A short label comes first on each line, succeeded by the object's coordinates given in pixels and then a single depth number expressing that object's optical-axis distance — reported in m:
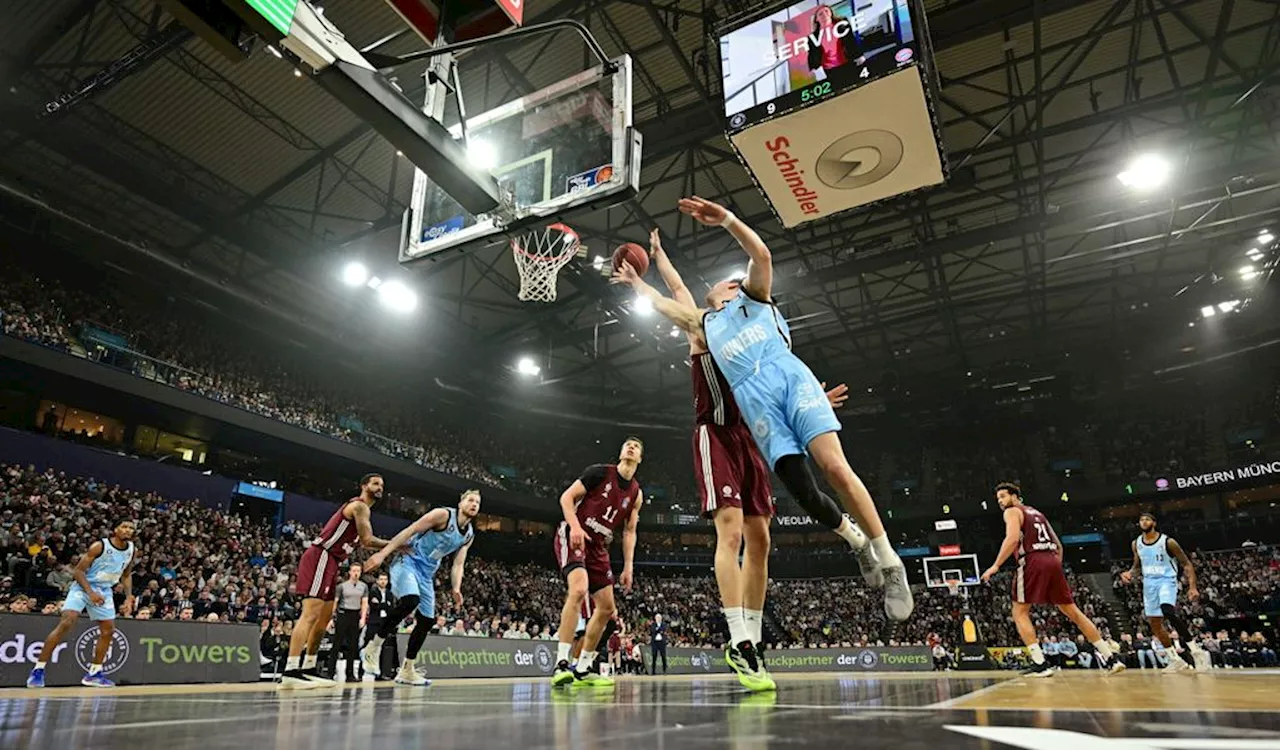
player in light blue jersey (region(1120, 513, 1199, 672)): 8.70
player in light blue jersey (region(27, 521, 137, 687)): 7.62
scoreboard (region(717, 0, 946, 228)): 6.17
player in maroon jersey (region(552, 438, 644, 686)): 5.53
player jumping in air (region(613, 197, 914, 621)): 3.38
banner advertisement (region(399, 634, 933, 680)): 12.82
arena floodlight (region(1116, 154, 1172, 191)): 13.05
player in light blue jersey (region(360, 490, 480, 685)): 7.00
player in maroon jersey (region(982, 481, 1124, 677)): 7.25
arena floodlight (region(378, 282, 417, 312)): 17.02
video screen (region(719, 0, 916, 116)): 6.14
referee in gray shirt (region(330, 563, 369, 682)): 8.53
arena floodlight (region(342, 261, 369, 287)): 16.64
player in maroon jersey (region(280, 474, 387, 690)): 6.47
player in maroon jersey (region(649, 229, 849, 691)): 3.79
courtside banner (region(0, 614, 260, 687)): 8.00
